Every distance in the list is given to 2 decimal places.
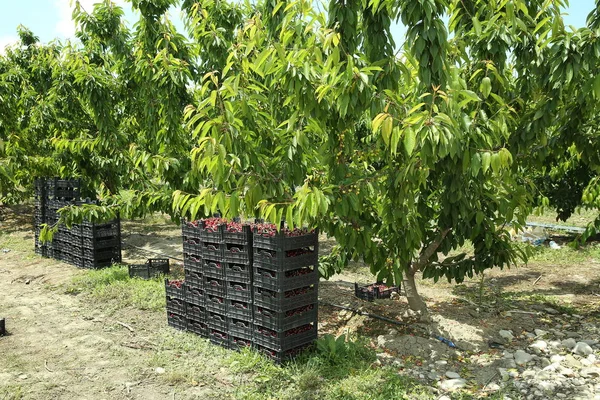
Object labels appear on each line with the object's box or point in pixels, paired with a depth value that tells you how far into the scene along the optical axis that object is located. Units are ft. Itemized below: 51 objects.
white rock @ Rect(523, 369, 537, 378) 14.12
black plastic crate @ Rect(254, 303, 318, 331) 14.67
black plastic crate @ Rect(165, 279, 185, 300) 18.08
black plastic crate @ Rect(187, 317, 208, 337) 17.40
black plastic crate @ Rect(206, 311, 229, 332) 16.44
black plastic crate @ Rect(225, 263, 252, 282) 15.55
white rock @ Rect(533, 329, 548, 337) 17.65
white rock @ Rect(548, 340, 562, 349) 16.34
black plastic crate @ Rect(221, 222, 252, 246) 15.51
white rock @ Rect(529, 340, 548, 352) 16.19
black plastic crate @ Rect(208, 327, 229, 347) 16.48
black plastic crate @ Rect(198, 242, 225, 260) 16.31
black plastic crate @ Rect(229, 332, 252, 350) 15.76
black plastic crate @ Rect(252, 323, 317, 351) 14.74
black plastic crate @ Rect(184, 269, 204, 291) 17.39
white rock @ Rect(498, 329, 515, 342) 17.28
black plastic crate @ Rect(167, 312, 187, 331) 18.25
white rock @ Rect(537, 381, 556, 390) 13.23
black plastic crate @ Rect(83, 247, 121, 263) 28.94
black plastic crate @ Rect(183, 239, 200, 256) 17.44
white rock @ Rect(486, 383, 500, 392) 13.46
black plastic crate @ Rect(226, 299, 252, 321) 15.61
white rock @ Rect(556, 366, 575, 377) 14.21
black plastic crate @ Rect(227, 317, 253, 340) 15.65
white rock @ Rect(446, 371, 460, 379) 14.24
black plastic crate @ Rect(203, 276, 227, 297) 16.40
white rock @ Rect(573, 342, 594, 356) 15.69
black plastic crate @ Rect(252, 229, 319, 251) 14.42
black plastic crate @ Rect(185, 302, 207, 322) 17.37
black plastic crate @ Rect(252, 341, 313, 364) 14.76
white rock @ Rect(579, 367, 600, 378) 14.05
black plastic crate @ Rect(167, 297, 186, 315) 18.15
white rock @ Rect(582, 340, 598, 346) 16.48
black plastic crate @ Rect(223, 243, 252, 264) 15.52
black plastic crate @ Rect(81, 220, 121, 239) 28.94
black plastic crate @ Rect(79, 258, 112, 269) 28.84
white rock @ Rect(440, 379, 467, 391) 13.59
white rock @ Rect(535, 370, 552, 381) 13.90
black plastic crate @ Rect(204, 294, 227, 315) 16.39
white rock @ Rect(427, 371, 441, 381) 14.20
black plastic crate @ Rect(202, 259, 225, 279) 16.34
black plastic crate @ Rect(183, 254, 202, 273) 17.39
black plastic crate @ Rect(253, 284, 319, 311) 14.62
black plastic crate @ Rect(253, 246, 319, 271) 14.48
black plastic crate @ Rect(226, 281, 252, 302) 15.57
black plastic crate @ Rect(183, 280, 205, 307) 17.31
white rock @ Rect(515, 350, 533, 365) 15.20
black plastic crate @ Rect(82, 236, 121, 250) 28.91
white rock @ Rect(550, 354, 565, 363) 15.19
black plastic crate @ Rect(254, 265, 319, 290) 14.55
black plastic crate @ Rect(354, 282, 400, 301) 21.20
